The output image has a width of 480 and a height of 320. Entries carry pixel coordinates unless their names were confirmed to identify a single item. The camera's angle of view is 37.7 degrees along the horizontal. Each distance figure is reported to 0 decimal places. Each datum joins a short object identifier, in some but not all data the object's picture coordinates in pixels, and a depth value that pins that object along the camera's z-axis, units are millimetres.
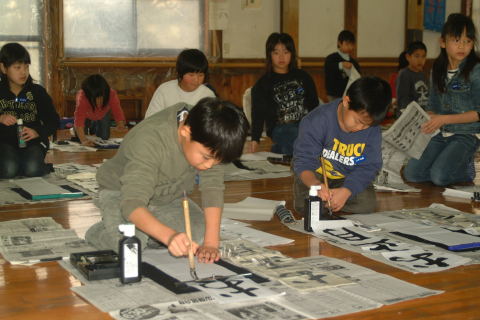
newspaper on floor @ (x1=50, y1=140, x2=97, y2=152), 5461
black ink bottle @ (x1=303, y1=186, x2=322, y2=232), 2764
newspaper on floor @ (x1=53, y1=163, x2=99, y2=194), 3875
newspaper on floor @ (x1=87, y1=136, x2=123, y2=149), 5548
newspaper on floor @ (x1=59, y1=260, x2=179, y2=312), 1884
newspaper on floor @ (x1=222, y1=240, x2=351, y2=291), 2070
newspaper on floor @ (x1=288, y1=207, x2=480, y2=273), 2350
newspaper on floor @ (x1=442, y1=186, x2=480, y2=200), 3588
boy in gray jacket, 1924
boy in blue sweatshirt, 2992
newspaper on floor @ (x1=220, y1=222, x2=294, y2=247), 2623
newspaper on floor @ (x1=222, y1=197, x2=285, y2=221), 3107
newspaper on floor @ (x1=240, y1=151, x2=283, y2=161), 4966
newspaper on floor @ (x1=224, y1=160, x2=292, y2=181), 4266
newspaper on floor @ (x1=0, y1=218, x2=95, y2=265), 2404
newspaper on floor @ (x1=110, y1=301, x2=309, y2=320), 1786
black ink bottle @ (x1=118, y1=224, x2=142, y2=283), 1974
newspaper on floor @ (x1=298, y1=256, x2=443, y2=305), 1995
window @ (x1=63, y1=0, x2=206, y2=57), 7285
